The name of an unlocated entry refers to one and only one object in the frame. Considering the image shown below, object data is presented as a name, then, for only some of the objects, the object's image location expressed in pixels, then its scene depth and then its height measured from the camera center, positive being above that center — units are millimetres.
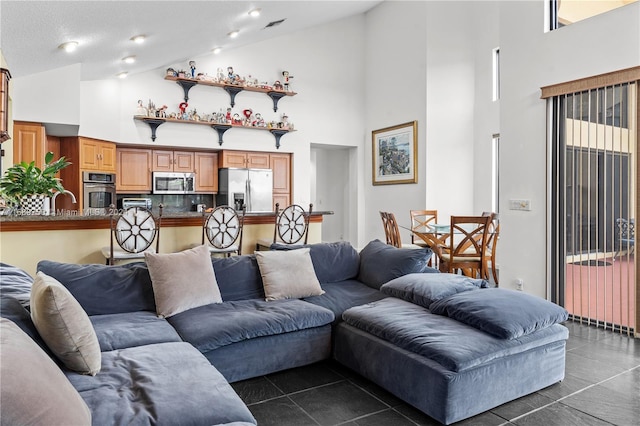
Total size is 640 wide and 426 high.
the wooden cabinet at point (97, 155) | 5996 +787
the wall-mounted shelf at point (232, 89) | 6820 +2032
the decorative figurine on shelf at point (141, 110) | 6574 +1519
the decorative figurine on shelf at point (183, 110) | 6863 +1590
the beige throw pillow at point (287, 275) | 3289 -520
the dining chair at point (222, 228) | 4242 -192
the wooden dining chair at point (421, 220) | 6017 -170
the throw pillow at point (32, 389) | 994 -453
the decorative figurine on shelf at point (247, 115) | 7346 +1613
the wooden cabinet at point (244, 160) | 7246 +852
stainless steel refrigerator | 7125 +343
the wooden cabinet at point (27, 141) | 5454 +879
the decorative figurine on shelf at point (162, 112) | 6633 +1509
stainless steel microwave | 6914 +435
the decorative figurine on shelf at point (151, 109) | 6594 +1543
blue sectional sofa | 1747 -719
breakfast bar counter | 3617 -253
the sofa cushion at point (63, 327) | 1761 -491
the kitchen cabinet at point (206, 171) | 7277 +643
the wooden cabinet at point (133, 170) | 6668 +619
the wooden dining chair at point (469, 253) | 4621 -473
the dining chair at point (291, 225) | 4688 -175
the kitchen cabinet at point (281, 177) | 7664 +567
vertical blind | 3602 +46
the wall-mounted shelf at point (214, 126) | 6577 +1369
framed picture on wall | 7199 +969
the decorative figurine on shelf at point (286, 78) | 7637 +2329
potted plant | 3543 +207
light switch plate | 4320 +36
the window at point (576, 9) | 3665 +1797
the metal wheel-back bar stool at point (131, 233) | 3803 -211
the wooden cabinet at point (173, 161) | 6941 +790
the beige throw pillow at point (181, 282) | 2854 -498
